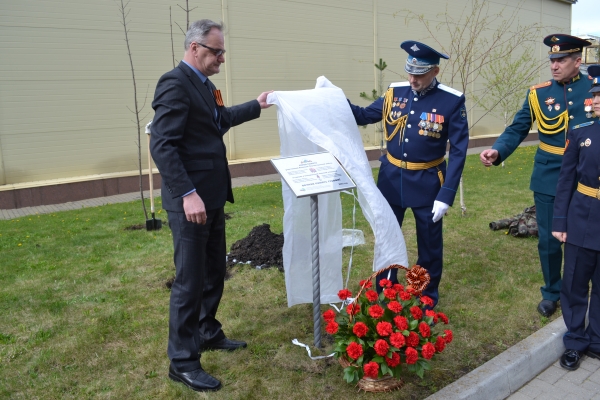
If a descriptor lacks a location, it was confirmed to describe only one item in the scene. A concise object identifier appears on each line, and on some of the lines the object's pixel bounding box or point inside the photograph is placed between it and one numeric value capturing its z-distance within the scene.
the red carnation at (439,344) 2.92
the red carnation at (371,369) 2.73
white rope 3.36
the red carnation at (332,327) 2.90
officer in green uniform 3.76
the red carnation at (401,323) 2.82
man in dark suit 2.79
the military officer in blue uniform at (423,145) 3.50
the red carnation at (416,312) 2.93
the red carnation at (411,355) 2.72
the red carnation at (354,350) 2.76
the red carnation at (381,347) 2.74
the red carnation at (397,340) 2.73
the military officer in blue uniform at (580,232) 3.32
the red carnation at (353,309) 2.95
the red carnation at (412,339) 2.77
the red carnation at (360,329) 2.82
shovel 7.15
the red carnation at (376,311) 2.88
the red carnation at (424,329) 2.83
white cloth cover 3.41
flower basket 2.77
